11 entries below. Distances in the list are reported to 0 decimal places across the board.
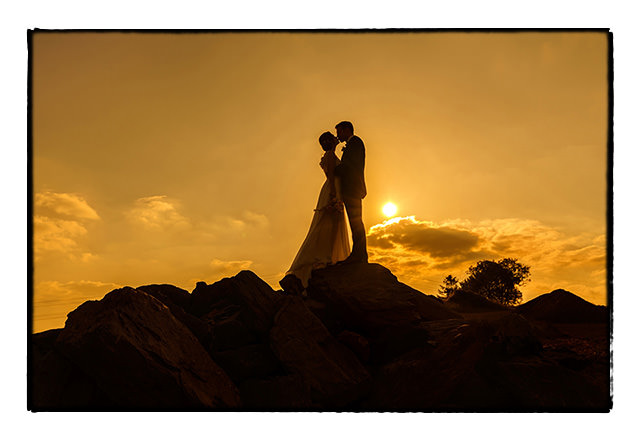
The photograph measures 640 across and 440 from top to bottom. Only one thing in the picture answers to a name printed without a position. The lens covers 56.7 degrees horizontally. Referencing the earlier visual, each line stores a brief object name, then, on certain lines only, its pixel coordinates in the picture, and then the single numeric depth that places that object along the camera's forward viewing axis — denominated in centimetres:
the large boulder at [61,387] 828
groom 1020
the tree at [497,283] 1791
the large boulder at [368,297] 948
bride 1036
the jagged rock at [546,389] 867
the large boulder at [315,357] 855
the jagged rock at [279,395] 841
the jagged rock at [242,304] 939
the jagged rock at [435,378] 863
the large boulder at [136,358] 781
